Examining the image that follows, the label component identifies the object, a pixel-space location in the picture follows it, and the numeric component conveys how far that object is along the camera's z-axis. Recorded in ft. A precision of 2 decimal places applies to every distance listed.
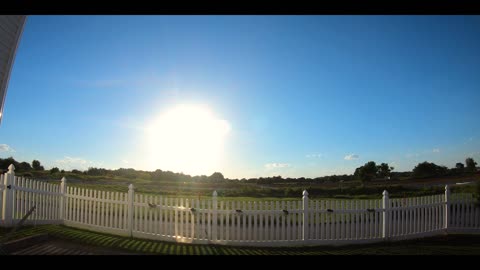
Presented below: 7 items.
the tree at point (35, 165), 164.08
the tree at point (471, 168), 121.19
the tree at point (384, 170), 134.49
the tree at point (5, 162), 128.26
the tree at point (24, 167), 148.31
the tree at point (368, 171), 130.21
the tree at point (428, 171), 129.12
